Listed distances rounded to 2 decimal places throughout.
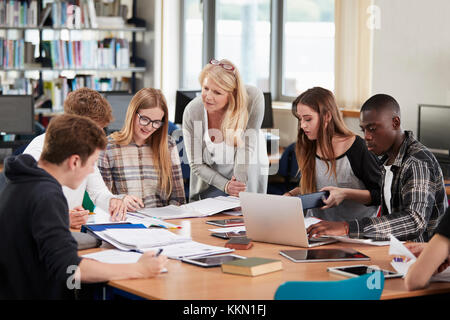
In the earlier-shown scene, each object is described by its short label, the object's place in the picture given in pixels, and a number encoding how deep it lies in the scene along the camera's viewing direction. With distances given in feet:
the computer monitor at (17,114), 19.29
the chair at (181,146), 17.42
